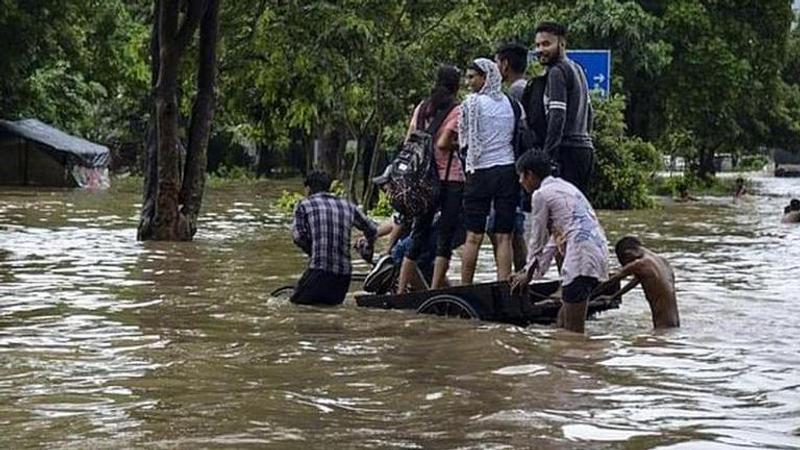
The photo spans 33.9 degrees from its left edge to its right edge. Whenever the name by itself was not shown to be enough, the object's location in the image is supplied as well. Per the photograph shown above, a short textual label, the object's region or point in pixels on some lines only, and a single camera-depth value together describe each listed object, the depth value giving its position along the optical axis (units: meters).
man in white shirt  9.23
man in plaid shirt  10.76
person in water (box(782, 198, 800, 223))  26.22
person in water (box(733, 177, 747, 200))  40.69
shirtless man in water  9.84
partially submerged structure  42.72
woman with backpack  10.56
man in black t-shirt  10.01
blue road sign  27.75
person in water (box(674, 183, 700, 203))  38.79
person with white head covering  10.18
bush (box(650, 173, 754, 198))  44.44
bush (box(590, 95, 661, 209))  32.47
